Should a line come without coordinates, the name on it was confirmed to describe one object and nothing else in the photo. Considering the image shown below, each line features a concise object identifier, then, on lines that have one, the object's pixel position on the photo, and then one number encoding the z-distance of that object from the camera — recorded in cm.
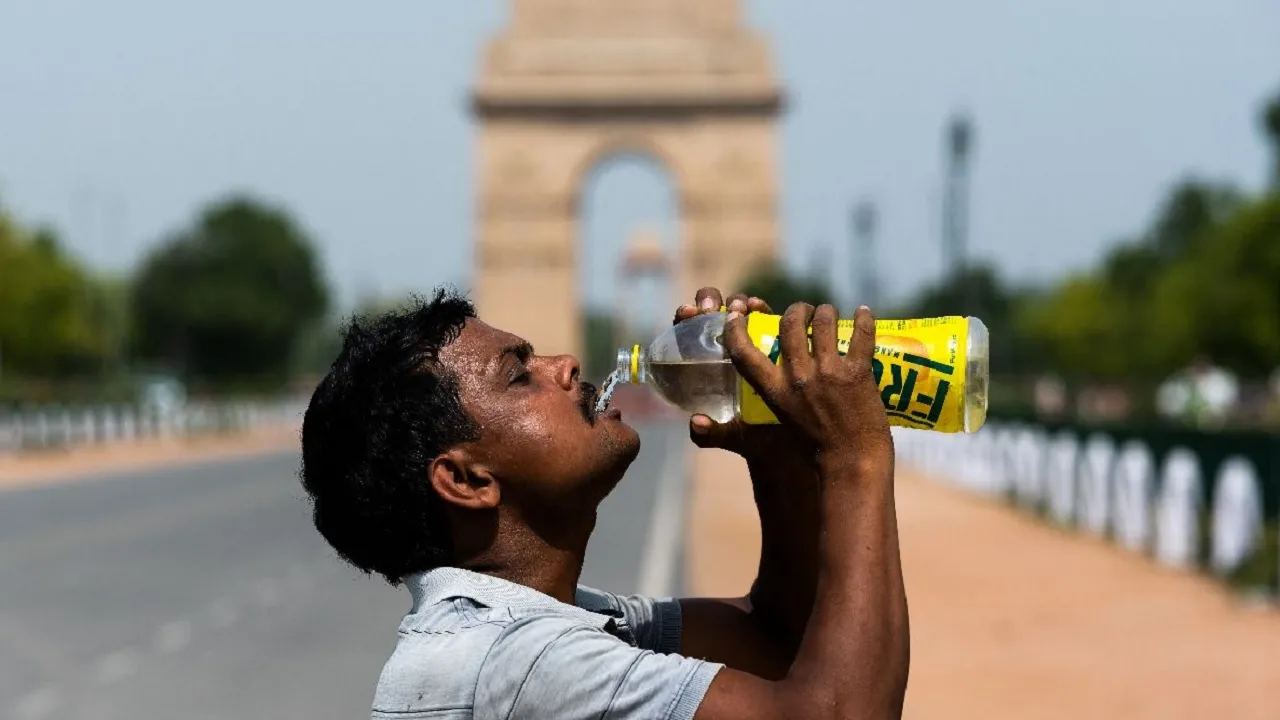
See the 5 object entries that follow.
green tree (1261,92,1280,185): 6531
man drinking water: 214
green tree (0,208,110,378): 6419
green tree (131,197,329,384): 7694
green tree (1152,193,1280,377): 5388
